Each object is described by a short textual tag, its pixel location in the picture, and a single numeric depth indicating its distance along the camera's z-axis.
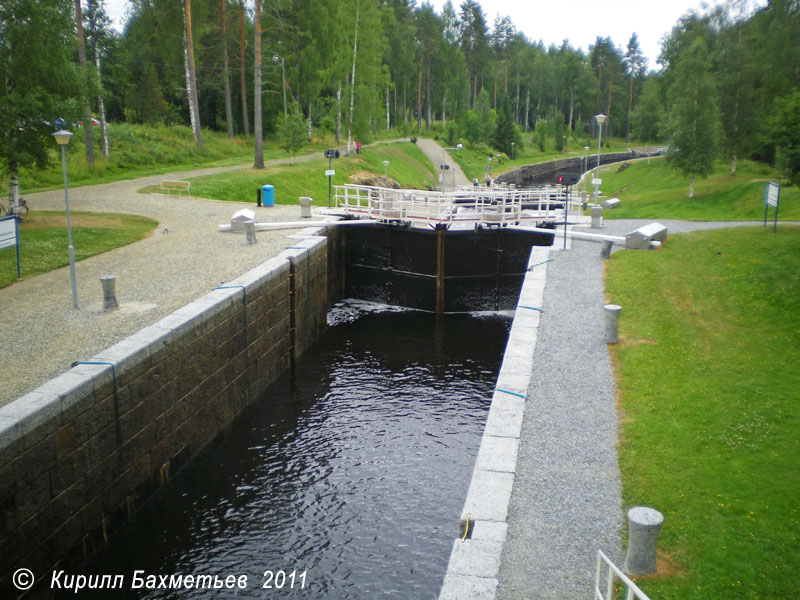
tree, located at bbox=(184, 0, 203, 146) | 39.12
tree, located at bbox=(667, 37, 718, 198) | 35.09
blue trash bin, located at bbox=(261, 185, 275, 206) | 27.95
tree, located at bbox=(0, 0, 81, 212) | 19.80
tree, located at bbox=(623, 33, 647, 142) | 104.81
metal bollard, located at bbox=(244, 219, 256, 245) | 20.70
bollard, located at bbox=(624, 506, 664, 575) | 6.70
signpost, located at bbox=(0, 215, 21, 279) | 14.97
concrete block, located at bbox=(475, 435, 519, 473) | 8.84
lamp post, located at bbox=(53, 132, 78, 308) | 13.59
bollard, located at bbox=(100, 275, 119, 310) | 13.79
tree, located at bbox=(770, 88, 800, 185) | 18.16
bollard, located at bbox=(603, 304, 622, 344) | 13.12
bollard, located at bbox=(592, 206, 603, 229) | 23.99
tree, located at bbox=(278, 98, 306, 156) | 41.81
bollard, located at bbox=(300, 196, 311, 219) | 24.23
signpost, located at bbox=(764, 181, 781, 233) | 20.13
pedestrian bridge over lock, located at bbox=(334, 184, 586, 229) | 23.20
